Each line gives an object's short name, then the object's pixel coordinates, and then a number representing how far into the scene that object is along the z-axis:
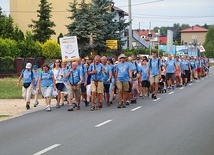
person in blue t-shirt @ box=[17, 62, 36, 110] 18.64
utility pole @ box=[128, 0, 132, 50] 42.01
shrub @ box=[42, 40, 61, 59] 50.41
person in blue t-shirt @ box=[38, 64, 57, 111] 17.92
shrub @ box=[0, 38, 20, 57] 45.44
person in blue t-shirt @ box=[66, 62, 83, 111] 18.16
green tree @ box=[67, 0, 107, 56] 43.34
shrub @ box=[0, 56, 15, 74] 44.87
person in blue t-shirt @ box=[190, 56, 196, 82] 36.64
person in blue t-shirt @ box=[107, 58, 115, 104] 19.03
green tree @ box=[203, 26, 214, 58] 131.38
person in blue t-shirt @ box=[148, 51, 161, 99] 22.00
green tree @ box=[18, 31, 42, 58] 48.69
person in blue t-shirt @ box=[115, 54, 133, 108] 18.61
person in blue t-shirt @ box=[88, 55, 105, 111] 17.80
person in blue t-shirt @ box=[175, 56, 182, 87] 30.11
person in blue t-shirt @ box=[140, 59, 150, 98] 22.27
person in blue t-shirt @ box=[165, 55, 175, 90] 27.87
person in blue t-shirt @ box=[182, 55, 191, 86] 32.22
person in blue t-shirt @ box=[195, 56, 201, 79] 39.74
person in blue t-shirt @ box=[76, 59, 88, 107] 18.61
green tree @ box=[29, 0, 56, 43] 59.50
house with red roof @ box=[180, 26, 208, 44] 185.38
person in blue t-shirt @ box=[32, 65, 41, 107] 18.77
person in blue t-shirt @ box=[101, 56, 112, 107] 18.45
